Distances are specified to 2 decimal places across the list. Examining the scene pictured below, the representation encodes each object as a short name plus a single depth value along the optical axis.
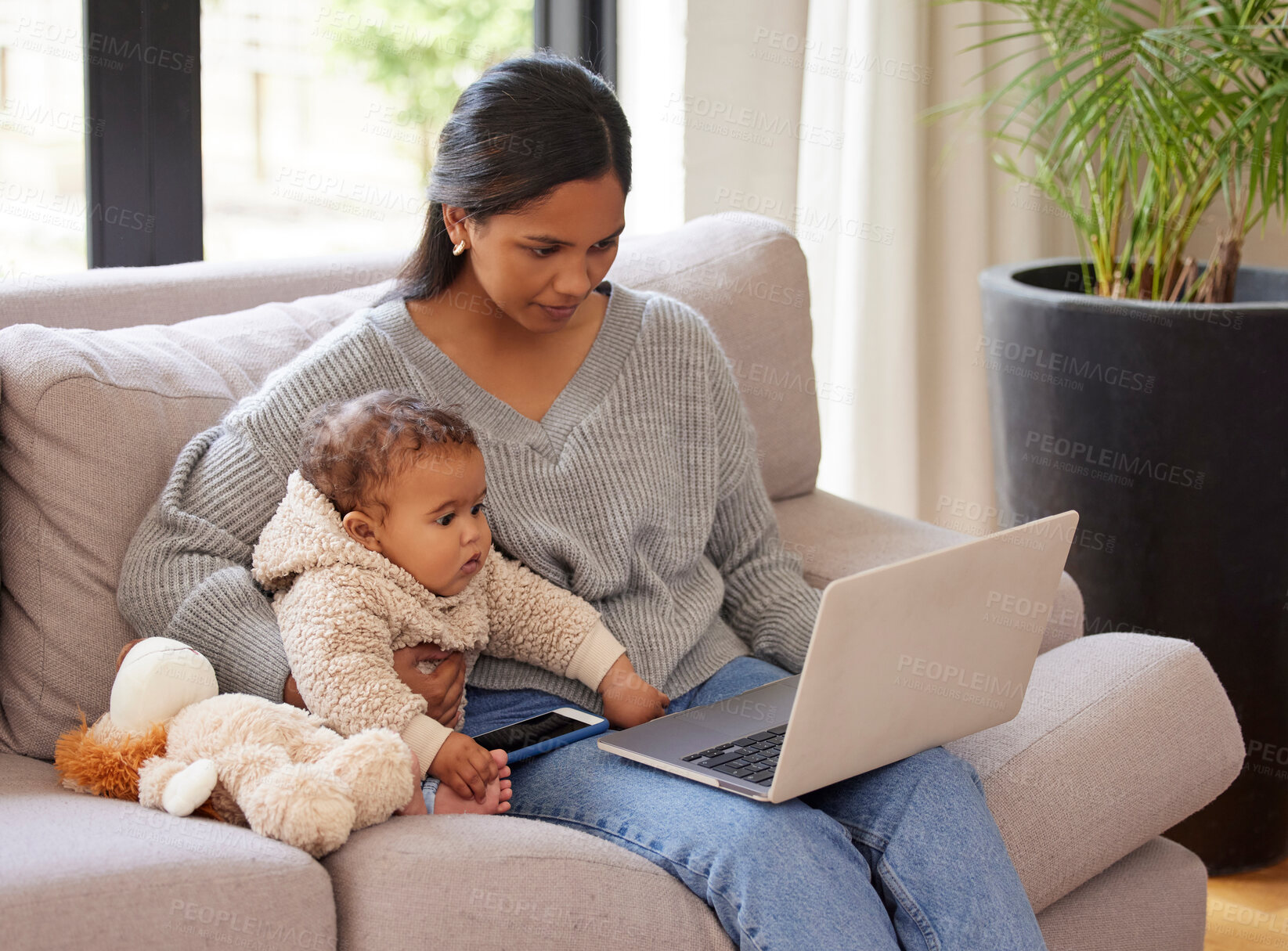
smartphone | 2.38
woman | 2.26
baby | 2.32
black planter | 2.82
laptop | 2.19
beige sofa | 2.17
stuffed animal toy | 2.22
